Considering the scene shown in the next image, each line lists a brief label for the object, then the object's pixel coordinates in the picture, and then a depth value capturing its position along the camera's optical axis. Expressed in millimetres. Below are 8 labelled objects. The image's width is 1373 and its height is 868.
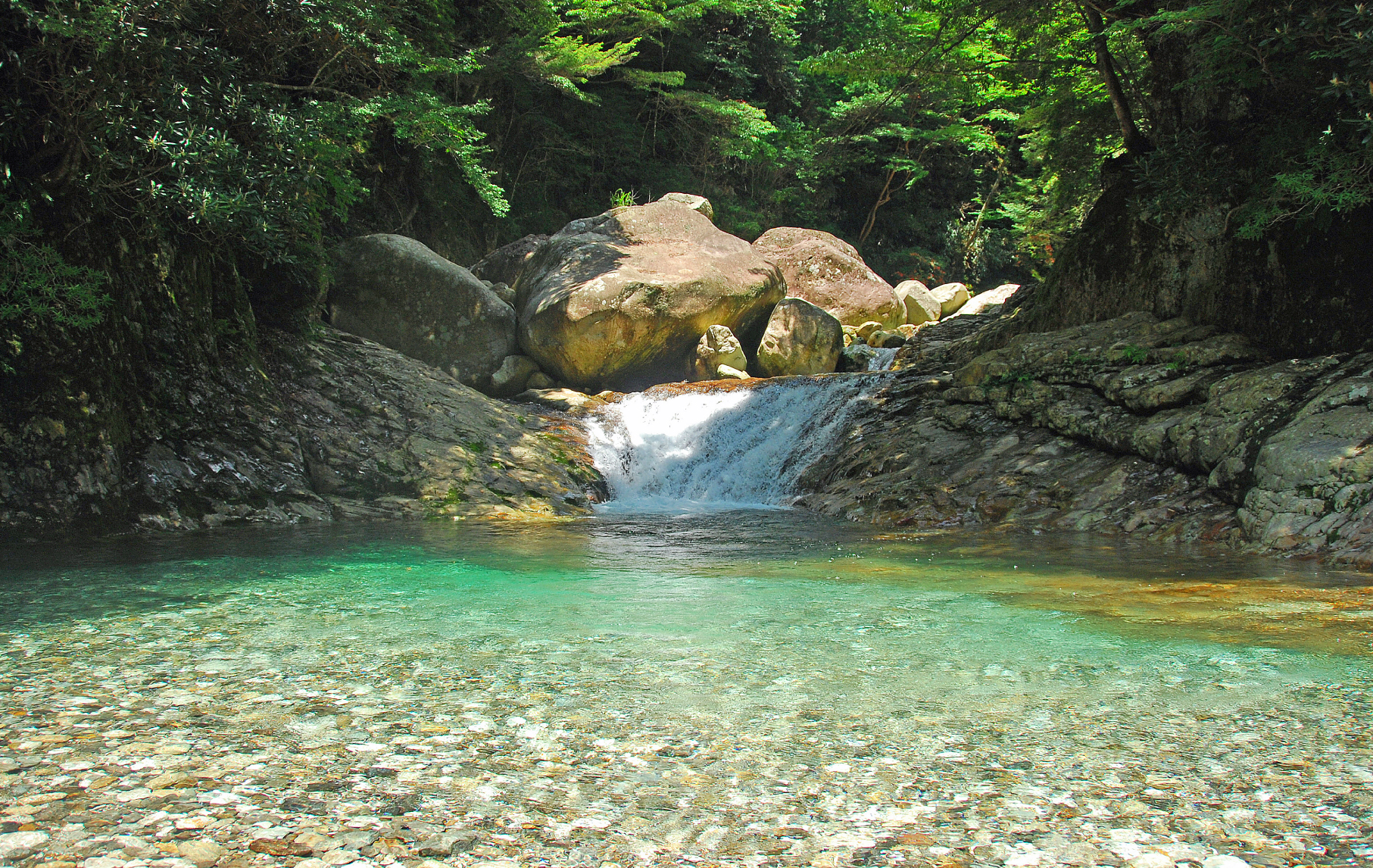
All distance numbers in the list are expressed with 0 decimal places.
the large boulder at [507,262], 15195
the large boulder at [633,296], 12719
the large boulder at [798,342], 13648
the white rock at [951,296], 19656
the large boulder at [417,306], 12328
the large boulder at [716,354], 13211
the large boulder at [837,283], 16922
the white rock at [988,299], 18172
